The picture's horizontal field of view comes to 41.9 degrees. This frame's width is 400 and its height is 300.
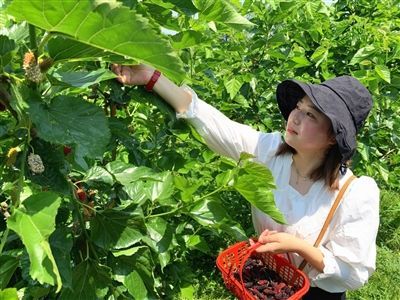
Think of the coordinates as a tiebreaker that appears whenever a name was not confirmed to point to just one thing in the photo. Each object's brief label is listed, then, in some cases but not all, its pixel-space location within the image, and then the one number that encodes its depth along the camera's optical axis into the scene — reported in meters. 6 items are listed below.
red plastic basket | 1.63
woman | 1.69
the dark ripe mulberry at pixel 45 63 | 0.83
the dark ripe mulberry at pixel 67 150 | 1.10
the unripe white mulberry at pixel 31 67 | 0.81
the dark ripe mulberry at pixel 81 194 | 1.17
